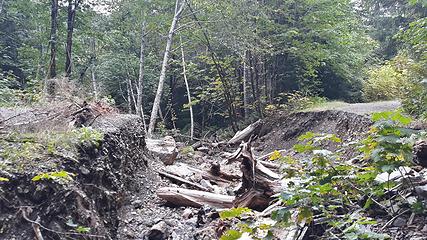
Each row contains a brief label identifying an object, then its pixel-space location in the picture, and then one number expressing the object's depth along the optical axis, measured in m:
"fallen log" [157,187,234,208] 5.52
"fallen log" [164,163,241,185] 7.14
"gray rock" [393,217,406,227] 2.78
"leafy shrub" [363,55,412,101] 12.08
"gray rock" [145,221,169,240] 4.51
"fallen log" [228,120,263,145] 11.60
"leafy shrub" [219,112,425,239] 2.46
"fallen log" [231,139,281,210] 4.75
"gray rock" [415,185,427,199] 2.76
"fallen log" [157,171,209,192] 6.48
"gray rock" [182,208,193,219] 5.26
